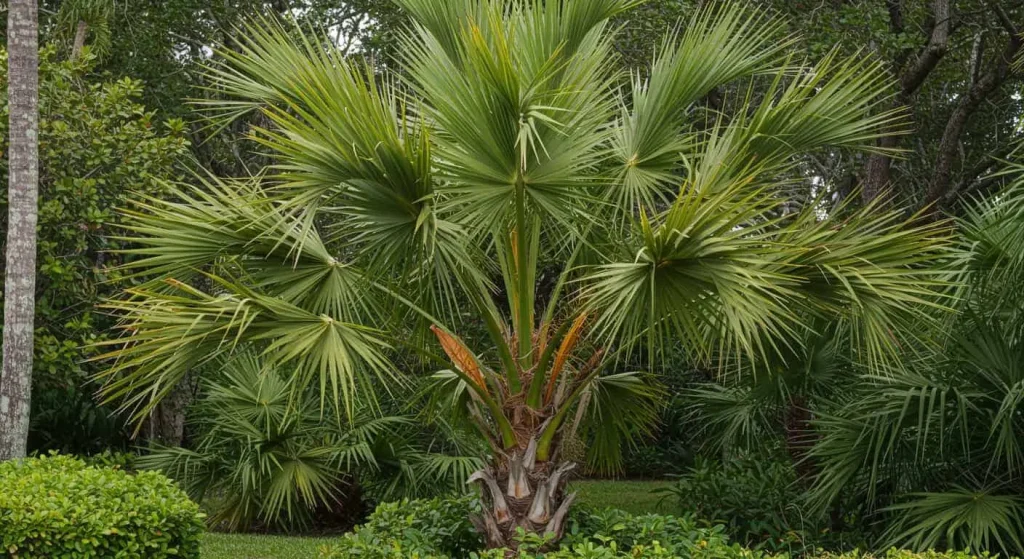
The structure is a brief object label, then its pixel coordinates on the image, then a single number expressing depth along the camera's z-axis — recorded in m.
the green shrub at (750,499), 9.51
